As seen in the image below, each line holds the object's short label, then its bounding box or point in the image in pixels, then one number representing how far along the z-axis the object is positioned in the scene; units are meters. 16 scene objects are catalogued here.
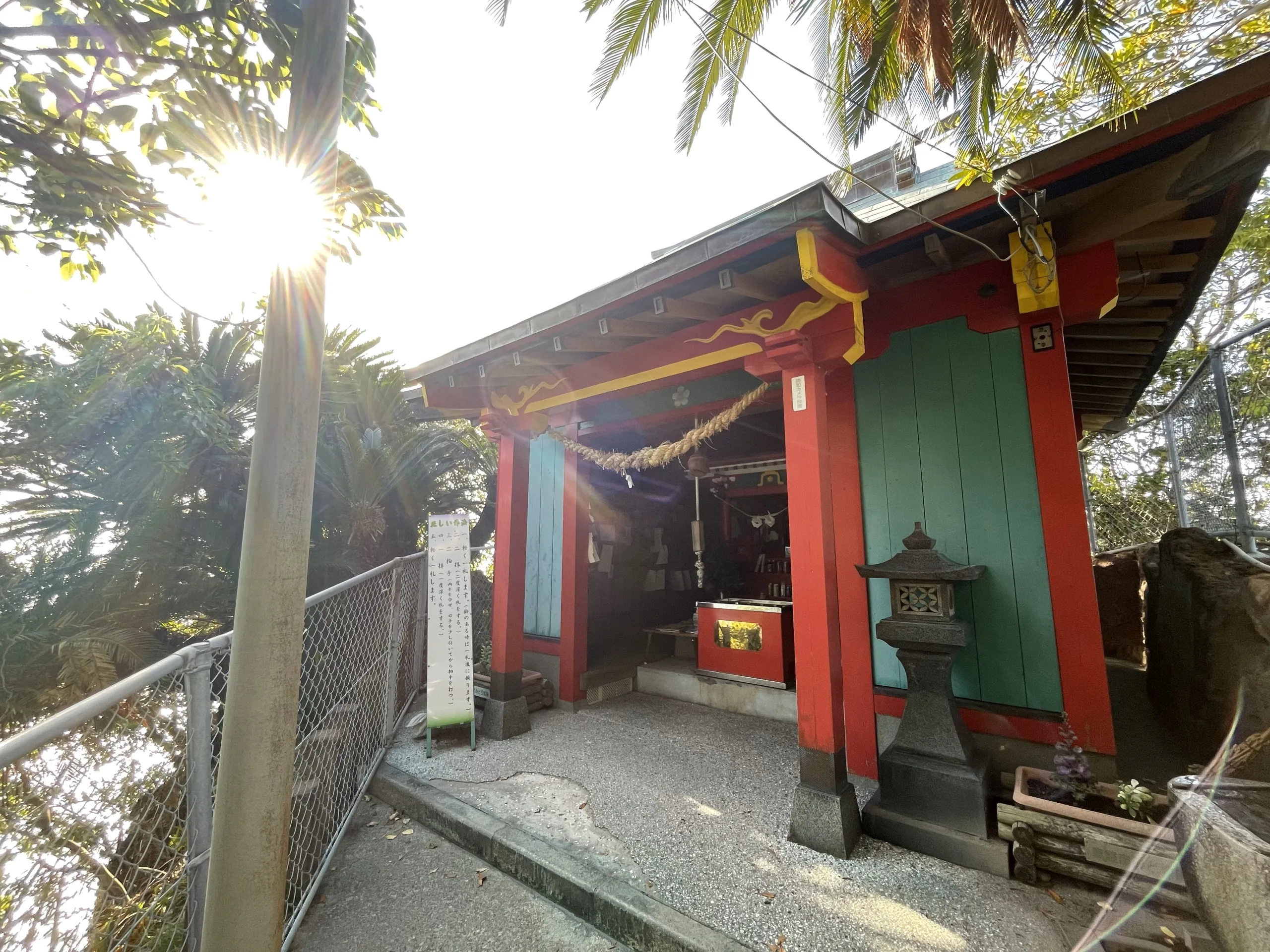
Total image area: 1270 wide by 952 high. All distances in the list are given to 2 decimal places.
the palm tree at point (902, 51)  2.82
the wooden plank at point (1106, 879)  1.97
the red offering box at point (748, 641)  4.75
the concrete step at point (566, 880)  2.09
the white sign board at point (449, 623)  4.04
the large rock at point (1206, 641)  2.72
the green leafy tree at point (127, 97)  2.33
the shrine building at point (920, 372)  2.56
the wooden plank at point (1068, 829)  2.10
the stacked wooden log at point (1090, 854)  2.04
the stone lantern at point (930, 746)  2.52
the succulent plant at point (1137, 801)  2.25
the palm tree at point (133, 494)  4.55
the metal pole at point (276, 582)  1.27
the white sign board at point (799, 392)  3.03
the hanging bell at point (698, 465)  5.75
